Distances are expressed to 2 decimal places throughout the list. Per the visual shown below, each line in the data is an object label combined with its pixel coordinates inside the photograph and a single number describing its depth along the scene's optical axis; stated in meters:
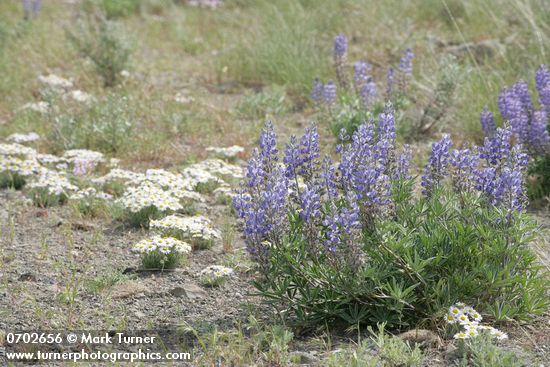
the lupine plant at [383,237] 7.61
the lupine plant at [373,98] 14.12
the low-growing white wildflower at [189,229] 10.27
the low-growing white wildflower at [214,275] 9.28
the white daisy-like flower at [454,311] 7.73
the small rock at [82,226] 11.24
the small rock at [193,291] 9.14
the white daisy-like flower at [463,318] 7.64
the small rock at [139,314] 8.65
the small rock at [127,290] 9.10
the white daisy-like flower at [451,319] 7.67
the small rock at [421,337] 7.73
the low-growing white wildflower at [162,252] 9.71
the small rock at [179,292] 9.15
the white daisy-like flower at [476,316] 7.64
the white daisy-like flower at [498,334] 7.45
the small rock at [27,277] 9.42
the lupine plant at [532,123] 11.37
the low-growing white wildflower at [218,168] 12.56
